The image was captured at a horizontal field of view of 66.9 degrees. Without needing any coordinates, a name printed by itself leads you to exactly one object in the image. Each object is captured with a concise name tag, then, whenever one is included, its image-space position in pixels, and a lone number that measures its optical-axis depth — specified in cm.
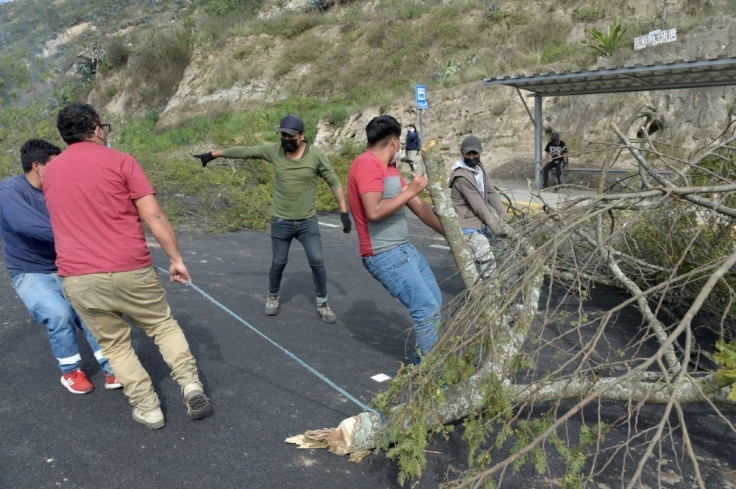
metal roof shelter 884
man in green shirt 502
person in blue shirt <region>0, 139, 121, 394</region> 353
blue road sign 1279
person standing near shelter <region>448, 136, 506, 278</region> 445
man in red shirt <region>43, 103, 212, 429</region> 292
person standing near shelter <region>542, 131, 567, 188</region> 1206
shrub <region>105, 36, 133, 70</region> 3856
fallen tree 212
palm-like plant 1598
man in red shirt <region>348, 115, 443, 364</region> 330
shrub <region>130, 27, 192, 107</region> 3497
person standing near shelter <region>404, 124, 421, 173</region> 1695
